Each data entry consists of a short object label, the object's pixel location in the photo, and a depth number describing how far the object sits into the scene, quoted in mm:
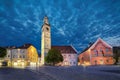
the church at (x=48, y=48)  44776
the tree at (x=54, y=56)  35071
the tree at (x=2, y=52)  44766
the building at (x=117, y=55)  32628
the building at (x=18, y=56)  49011
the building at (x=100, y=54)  34140
